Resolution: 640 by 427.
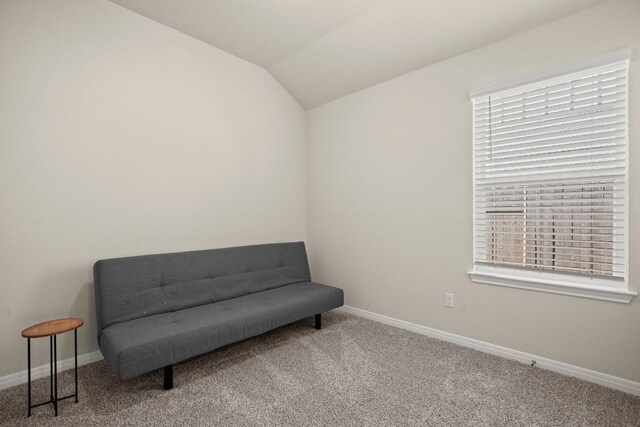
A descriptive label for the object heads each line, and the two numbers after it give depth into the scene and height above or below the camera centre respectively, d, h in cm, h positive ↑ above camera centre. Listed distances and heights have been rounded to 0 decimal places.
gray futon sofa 191 -71
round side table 173 -65
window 199 +22
